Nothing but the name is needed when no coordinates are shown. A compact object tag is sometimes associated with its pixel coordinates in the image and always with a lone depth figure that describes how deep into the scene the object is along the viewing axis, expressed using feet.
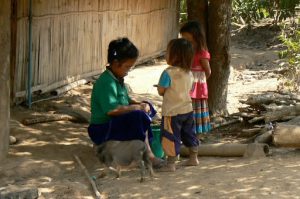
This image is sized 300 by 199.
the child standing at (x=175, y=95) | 32.91
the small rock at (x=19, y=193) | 27.66
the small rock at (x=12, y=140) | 37.89
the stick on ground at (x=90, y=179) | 29.62
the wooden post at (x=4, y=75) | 33.47
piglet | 32.00
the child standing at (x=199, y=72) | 36.50
